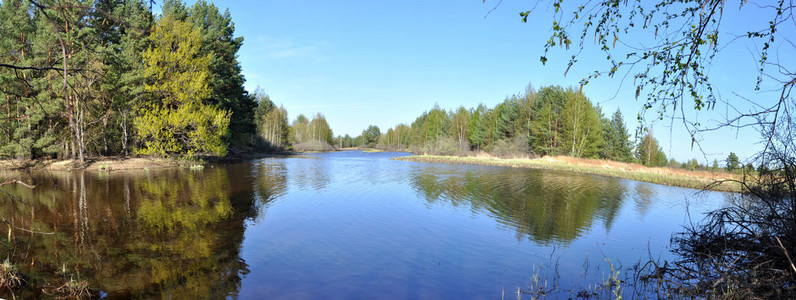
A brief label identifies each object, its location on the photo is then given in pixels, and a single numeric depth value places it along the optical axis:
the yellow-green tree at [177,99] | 24.16
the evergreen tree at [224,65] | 31.48
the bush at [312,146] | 75.14
